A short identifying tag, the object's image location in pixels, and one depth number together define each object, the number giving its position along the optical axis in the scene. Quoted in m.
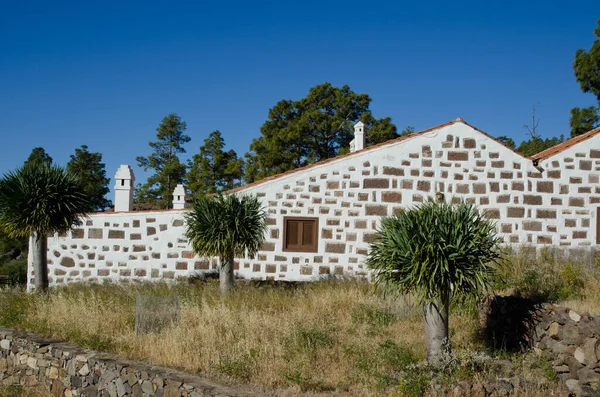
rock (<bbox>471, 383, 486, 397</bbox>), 6.95
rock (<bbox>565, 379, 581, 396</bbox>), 7.38
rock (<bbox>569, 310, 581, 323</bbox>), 8.03
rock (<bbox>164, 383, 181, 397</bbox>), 7.61
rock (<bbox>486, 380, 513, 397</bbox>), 6.98
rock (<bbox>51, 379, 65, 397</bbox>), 9.79
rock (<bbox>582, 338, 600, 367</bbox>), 7.68
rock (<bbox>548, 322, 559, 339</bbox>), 8.27
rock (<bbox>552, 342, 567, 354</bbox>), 8.08
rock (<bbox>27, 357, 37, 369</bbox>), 10.13
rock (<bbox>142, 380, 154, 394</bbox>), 8.05
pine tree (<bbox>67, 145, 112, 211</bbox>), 35.22
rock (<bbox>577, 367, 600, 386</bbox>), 7.61
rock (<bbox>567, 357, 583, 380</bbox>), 7.85
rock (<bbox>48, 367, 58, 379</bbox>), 9.80
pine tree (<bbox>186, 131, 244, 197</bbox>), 36.30
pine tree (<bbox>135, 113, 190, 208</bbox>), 40.47
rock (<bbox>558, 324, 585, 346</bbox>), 7.93
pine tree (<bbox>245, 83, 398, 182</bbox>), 33.47
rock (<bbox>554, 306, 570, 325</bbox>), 8.19
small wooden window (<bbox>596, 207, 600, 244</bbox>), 15.31
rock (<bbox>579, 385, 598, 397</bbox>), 7.22
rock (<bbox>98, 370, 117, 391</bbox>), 8.64
